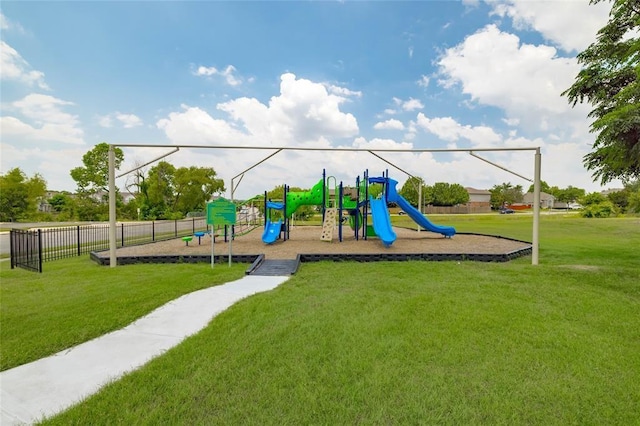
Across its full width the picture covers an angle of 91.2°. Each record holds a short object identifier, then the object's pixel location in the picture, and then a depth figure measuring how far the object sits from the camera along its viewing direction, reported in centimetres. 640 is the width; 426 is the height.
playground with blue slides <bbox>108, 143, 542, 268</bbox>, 915
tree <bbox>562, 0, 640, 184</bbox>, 973
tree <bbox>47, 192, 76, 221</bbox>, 3908
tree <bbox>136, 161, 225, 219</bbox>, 4081
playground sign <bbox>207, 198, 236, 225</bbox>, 896
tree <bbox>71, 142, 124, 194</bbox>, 3786
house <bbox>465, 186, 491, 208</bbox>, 8838
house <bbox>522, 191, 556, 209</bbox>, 8945
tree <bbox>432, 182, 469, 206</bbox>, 6606
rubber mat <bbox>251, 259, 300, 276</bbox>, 816
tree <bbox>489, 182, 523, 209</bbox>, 7925
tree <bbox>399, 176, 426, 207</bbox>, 5968
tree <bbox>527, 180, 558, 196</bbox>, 9475
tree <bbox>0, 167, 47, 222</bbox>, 3278
